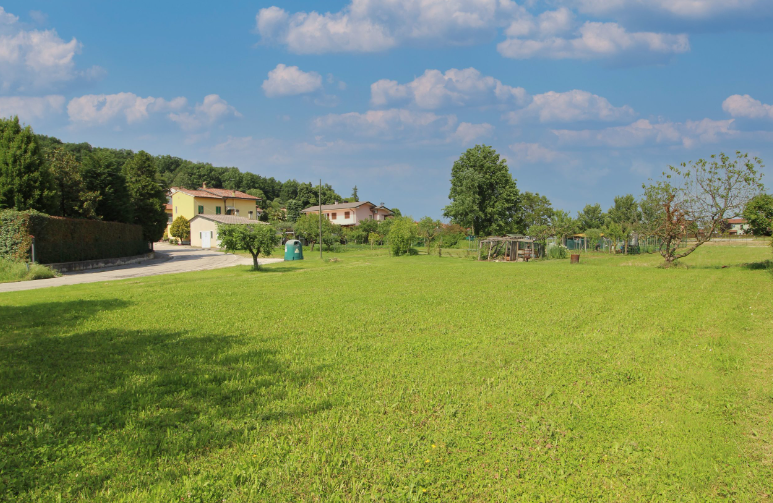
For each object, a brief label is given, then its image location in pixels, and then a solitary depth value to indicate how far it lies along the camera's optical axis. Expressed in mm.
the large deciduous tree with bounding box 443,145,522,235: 53625
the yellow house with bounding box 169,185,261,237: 64250
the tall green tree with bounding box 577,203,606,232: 79750
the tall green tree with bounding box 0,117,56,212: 24391
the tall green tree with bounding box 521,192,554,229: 58281
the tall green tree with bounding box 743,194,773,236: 19062
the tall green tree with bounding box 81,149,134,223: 31828
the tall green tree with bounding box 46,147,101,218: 29531
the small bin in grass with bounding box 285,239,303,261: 33219
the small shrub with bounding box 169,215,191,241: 61438
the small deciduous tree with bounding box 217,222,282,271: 22859
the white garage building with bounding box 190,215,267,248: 56719
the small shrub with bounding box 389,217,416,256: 34250
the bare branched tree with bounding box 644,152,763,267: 20453
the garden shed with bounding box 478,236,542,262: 33188
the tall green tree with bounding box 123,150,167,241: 38047
